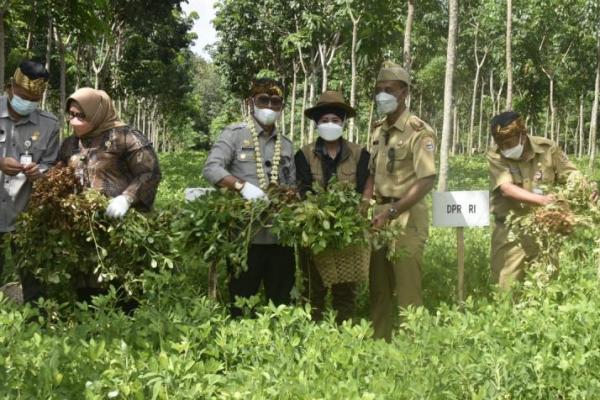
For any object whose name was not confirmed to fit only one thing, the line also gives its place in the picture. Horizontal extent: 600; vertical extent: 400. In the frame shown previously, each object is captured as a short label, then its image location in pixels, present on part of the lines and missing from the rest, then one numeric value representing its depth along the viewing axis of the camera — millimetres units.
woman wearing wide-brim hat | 4605
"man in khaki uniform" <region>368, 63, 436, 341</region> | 4629
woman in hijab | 4129
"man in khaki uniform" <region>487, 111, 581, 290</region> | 4816
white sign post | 5156
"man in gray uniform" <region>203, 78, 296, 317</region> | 4367
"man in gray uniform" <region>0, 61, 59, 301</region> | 4328
